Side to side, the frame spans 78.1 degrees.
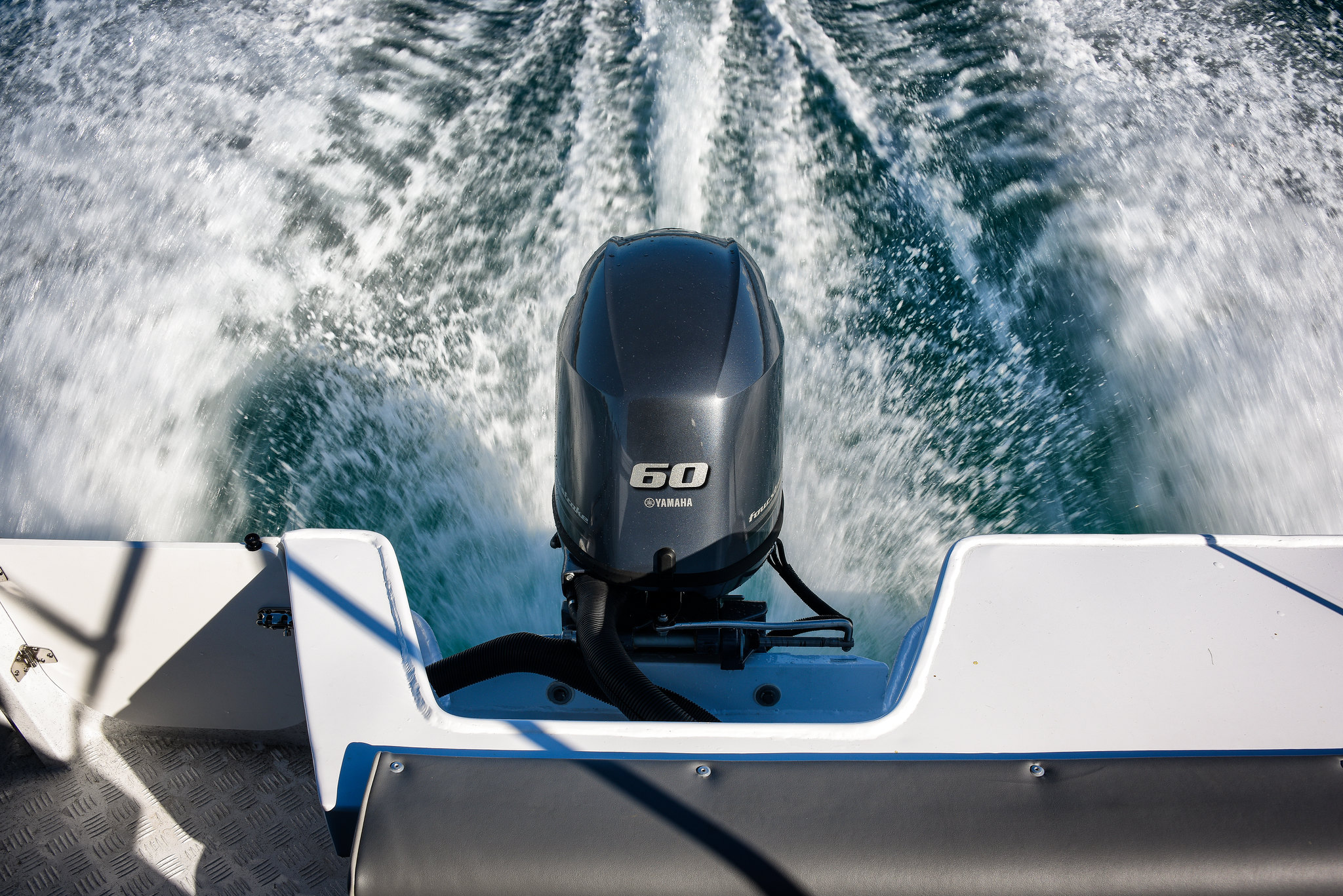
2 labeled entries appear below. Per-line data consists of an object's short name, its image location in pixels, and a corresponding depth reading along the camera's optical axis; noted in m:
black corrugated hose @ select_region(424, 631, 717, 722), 1.29
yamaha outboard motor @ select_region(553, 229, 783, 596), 1.23
